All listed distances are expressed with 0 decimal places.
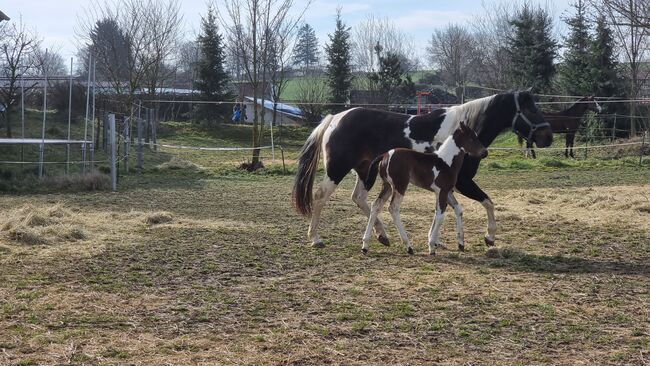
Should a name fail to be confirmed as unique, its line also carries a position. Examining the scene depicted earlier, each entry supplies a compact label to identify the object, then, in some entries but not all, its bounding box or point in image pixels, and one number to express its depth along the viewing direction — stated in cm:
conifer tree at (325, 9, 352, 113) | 4134
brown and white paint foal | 781
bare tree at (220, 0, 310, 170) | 2439
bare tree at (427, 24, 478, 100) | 5650
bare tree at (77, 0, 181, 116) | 2689
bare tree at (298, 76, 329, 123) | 3712
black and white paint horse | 852
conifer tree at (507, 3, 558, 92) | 3406
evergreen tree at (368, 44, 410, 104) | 4144
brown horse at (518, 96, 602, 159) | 2252
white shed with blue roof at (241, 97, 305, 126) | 3913
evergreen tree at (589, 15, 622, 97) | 2891
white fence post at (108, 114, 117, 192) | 1547
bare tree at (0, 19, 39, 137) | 2059
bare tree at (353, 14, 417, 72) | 4697
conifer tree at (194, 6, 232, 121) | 4053
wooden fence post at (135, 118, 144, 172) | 2015
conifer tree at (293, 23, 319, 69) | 8831
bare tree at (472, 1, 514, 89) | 4356
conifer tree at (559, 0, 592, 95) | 2952
